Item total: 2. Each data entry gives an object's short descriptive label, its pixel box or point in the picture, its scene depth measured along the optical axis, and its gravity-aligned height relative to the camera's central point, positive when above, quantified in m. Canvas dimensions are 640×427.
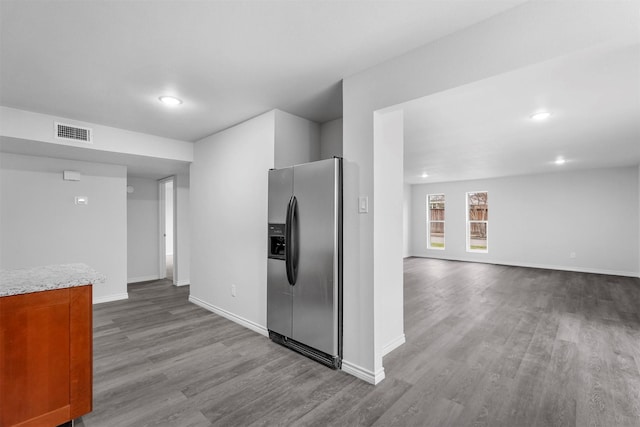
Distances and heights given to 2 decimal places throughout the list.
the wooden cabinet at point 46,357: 1.71 -0.86
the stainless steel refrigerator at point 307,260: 2.69 -0.45
